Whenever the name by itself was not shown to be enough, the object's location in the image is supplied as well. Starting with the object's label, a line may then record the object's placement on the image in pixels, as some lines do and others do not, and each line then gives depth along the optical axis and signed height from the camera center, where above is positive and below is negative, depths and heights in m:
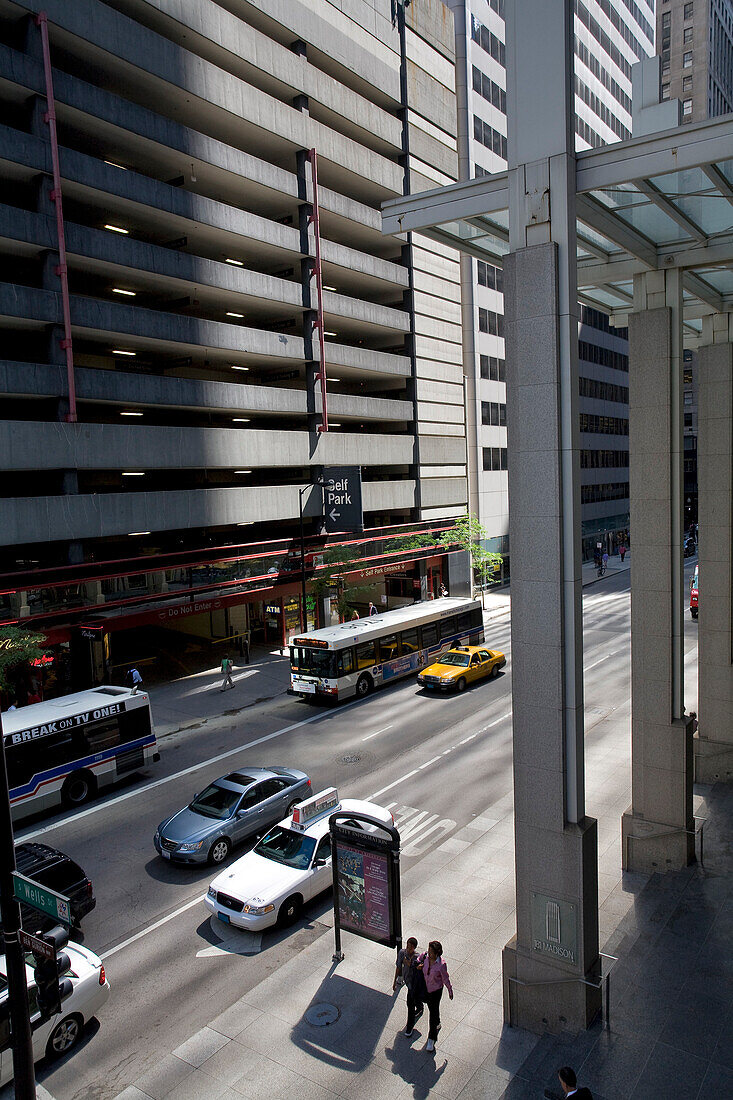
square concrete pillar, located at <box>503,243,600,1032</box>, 9.28 -2.49
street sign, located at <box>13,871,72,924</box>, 7.20 -3.87
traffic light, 7.16 -4.70
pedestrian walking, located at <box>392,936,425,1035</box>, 9.70 -6.45
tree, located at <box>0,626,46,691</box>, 22.14 -4.44
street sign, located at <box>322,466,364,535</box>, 37.03 -0.56
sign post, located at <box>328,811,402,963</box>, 11.11 -6.01
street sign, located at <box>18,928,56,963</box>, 7.12 -4.32
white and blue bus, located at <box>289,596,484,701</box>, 26.77 -6.21
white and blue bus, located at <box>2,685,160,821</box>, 17.77 -6.31
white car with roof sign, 12.84 -6.90
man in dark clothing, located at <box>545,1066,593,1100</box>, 7.17 -5.83
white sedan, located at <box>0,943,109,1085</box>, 9.70 -7.11
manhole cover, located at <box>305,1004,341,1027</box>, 10.34 -7.35
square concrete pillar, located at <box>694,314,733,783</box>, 16.92 -1.67
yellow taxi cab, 27.66 -6.99
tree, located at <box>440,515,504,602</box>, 47.03 -3.72
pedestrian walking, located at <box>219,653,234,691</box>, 29.95 -7.19
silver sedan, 15.44 -6.99
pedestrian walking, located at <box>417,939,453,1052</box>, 9.59 -6.31
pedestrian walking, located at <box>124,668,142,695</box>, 23.80 -5.92
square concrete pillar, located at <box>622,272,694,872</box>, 12.97 -1.81
